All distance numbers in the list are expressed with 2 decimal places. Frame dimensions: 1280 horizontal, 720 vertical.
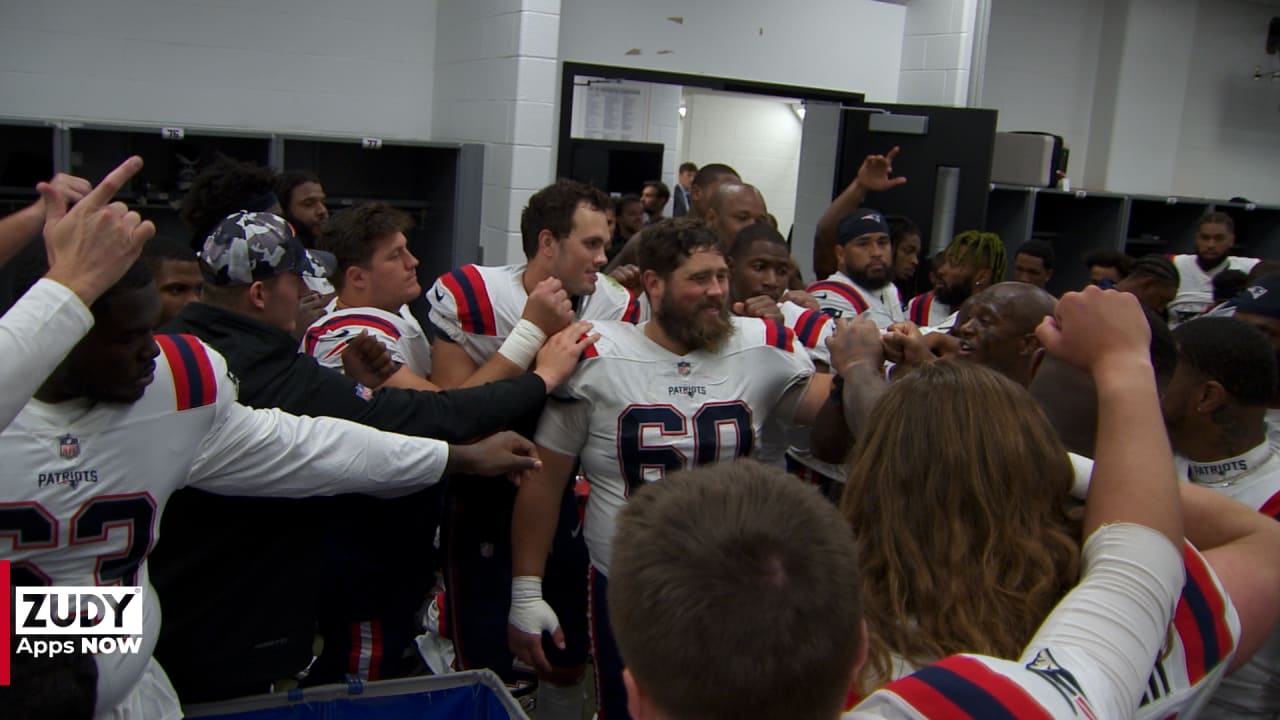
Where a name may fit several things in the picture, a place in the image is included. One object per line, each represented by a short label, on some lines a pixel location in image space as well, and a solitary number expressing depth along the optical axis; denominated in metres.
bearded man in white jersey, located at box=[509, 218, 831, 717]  2.50
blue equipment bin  1.91
